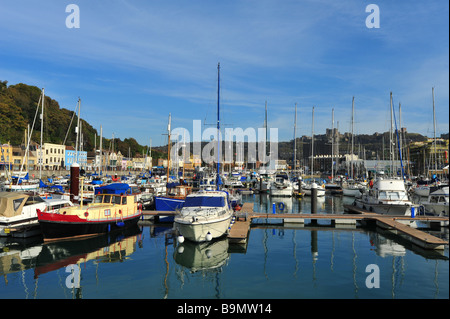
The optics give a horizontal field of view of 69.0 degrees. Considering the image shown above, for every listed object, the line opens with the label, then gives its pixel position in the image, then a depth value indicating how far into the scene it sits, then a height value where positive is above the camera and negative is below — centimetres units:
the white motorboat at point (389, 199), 3197 -315
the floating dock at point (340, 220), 2353 -469
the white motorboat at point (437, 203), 3148 -344
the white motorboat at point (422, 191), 5522 -394
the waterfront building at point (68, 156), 11496 +398
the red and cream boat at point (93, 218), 2305 -385
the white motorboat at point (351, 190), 5941 -413
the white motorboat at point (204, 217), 2169 -342
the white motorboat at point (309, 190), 5797 -411
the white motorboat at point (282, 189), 5866 -386
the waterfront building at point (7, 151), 8825 +424
